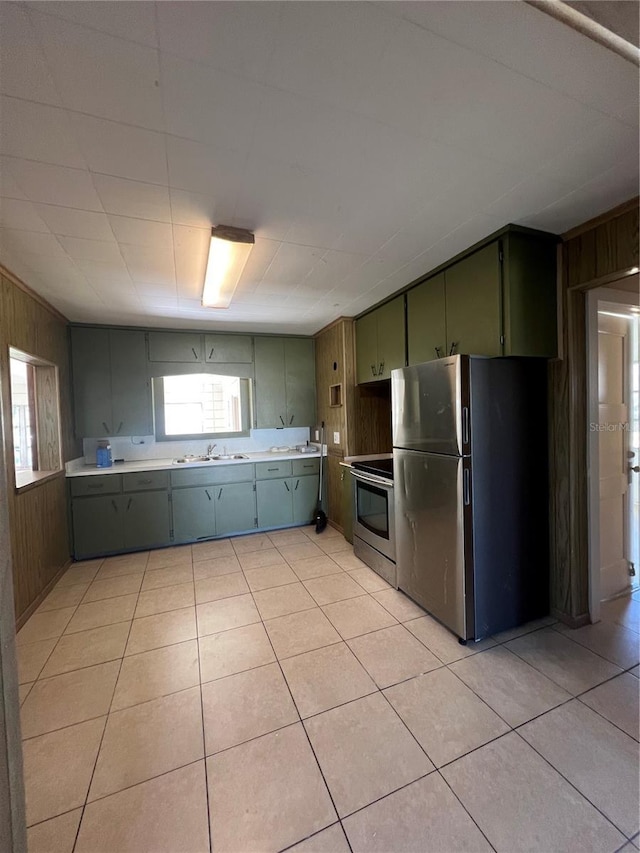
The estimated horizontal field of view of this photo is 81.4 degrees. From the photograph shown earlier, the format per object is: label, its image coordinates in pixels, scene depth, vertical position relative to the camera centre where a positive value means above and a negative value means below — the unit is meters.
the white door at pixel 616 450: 2.55 -0.31
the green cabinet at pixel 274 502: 4.16 -0.98
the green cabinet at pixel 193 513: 3.83 -0.99
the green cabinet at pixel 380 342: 3.15 +0.66
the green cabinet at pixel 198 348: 4.05 +0.79
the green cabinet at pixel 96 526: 3.49 -0.99
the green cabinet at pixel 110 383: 3.77 +0.39
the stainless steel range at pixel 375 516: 2.86 -0.86
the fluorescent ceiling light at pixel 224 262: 2.01 +0.95
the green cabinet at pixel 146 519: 3.65 -0.99
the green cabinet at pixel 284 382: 4.44 +0.41
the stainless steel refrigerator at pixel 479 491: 2.14 -0.49
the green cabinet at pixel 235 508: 3.99 -0.98
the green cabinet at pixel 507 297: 2.14 +0.68
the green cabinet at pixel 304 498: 4.31 -0.97
